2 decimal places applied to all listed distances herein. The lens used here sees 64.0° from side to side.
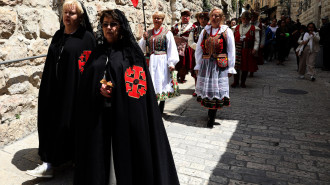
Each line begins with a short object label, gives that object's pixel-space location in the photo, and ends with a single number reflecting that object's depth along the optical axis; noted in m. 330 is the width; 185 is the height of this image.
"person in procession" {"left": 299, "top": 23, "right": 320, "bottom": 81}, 8.52
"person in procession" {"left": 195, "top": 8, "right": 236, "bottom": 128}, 4.39
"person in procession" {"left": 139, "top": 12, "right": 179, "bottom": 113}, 4.82
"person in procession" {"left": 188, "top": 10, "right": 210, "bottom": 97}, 6.33
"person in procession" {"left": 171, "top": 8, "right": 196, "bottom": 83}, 7.26
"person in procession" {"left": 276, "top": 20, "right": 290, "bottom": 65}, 12.00
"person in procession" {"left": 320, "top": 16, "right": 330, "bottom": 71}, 10.81
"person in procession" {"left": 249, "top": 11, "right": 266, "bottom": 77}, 7.66
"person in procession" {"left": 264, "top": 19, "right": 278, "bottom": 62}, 12.29
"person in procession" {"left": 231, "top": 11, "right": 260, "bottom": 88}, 7.37
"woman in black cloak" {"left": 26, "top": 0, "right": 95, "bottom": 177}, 2.81
